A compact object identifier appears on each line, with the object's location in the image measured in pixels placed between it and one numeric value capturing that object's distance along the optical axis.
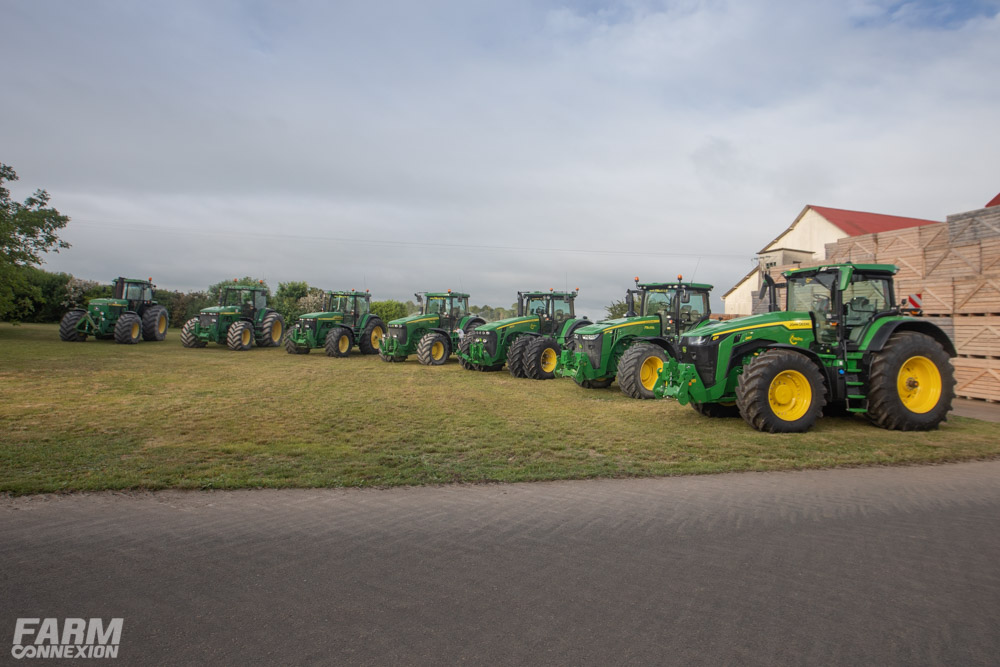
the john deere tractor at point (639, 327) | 13.48
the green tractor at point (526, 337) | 16.33
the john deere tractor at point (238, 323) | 23.52
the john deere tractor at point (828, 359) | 8.68
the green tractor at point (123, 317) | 23.86
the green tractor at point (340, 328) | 22.48
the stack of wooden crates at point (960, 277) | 12.41
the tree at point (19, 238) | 24.55
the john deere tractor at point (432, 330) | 19.88
